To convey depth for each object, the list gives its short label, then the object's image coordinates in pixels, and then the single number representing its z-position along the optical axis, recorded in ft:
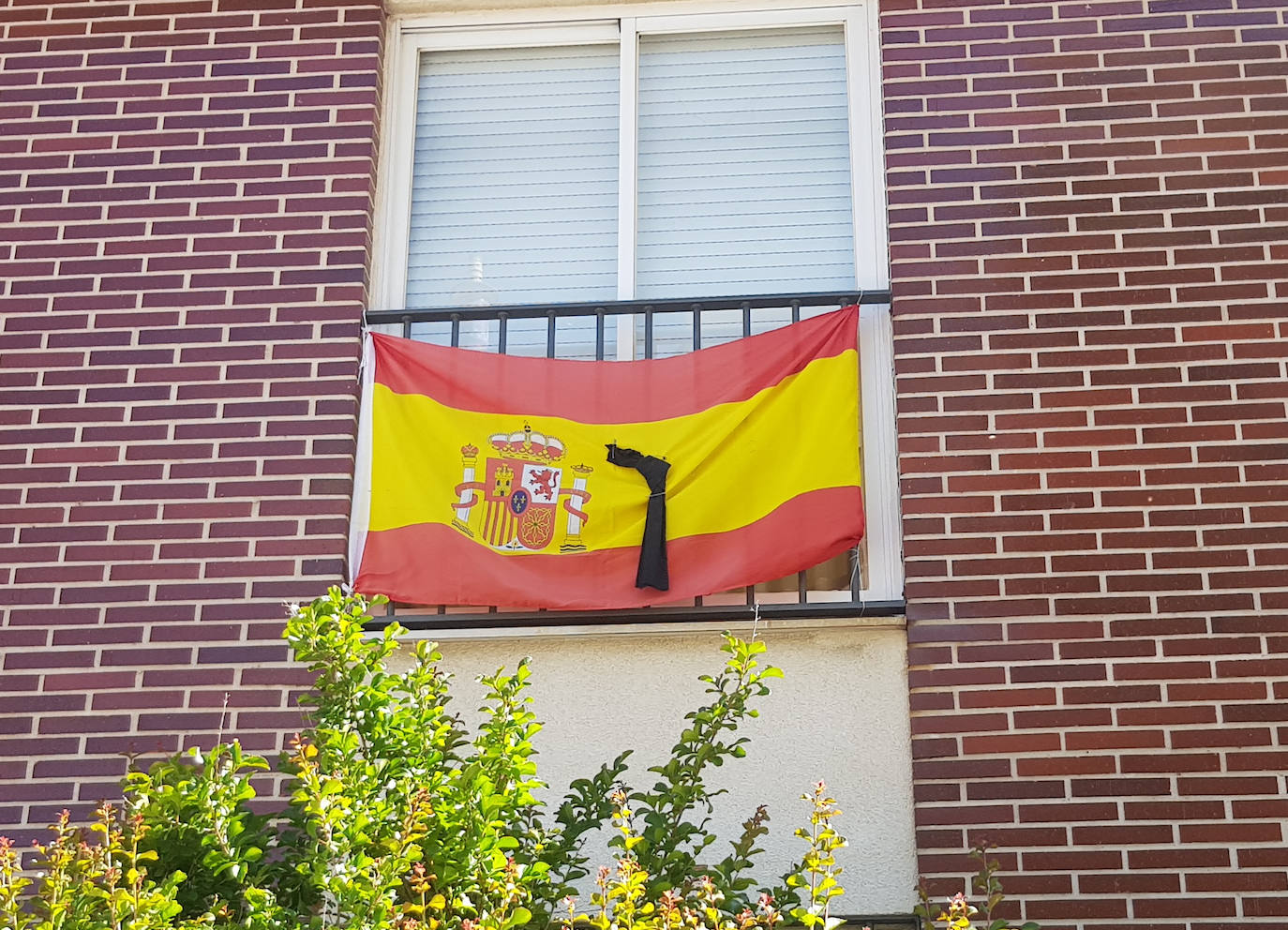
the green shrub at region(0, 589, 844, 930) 12.84
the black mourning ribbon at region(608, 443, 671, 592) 18.94
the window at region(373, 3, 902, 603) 21.33
